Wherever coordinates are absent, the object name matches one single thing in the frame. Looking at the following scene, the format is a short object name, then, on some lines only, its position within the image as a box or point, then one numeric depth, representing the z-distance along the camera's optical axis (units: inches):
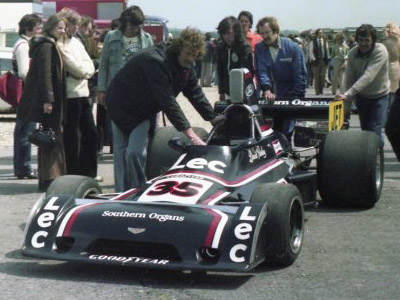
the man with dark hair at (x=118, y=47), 453.1
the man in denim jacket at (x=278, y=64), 471.5
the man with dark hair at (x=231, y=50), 485.7
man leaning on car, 338.0
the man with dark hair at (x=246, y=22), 526.3
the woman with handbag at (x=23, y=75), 479.2
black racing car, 277.9
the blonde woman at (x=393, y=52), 576.4
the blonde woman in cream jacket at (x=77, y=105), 440.8
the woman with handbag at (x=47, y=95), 424.2
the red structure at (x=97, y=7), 1523.1
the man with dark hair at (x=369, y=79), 470.0
